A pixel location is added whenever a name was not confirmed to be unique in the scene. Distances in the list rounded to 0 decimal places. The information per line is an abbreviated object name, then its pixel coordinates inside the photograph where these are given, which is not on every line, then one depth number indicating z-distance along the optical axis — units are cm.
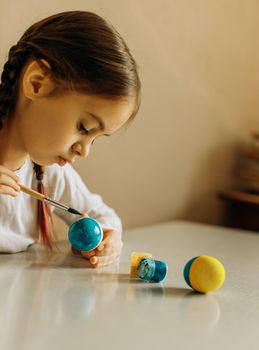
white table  67
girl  95
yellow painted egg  91
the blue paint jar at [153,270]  95
